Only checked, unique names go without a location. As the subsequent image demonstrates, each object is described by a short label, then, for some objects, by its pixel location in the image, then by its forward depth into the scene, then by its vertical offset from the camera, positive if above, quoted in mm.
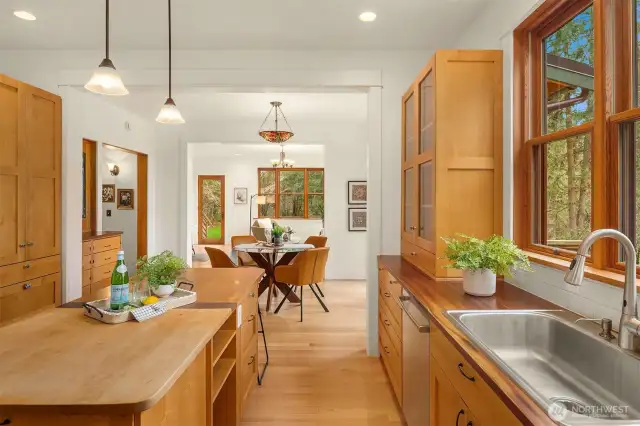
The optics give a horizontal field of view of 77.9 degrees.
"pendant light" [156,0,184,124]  2668 +670
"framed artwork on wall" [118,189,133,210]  6608 +235
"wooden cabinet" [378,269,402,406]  2506 -832
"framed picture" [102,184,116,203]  6906 +348
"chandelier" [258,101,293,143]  5253 +1045
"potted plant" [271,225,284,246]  5262 -298
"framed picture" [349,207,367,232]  6965 -113
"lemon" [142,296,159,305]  1754 -393
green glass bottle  1647 -312
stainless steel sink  1146 -534
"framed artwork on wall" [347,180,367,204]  6957 +379
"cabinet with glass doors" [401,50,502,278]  2480 +412
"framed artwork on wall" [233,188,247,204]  11453 +513
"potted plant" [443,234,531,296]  2019 -259
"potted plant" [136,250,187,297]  1930 -300
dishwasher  1854 -767
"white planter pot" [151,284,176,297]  1919 -375
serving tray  1588 -408
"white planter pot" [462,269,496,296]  2035 -359
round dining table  4958 -617
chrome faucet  1210 -205
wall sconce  6922 +771
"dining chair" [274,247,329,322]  4645 -676
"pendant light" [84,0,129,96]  1967 +665
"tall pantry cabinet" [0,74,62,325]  2982 +121
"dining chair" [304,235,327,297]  6102 -443
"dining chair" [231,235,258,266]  5699 -531
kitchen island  973 -450
